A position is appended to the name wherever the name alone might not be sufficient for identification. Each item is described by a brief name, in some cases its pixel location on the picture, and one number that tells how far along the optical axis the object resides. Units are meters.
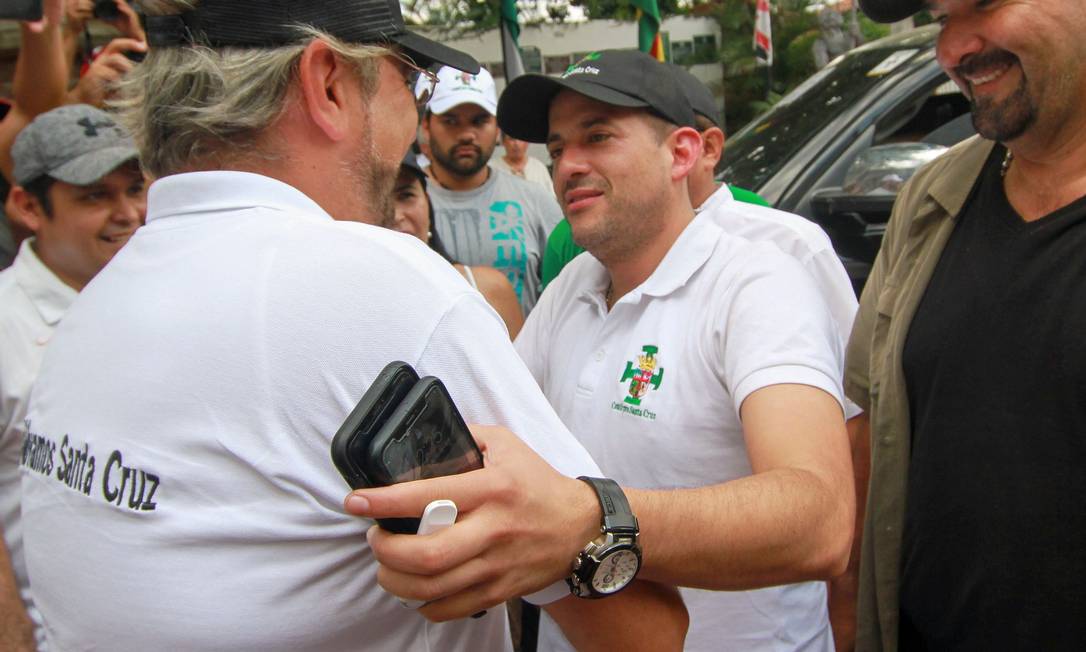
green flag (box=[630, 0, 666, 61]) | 6.02
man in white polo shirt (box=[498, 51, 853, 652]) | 1.36
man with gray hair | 0.99
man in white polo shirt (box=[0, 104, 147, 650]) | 2.37
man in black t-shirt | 1.65
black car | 3.63
